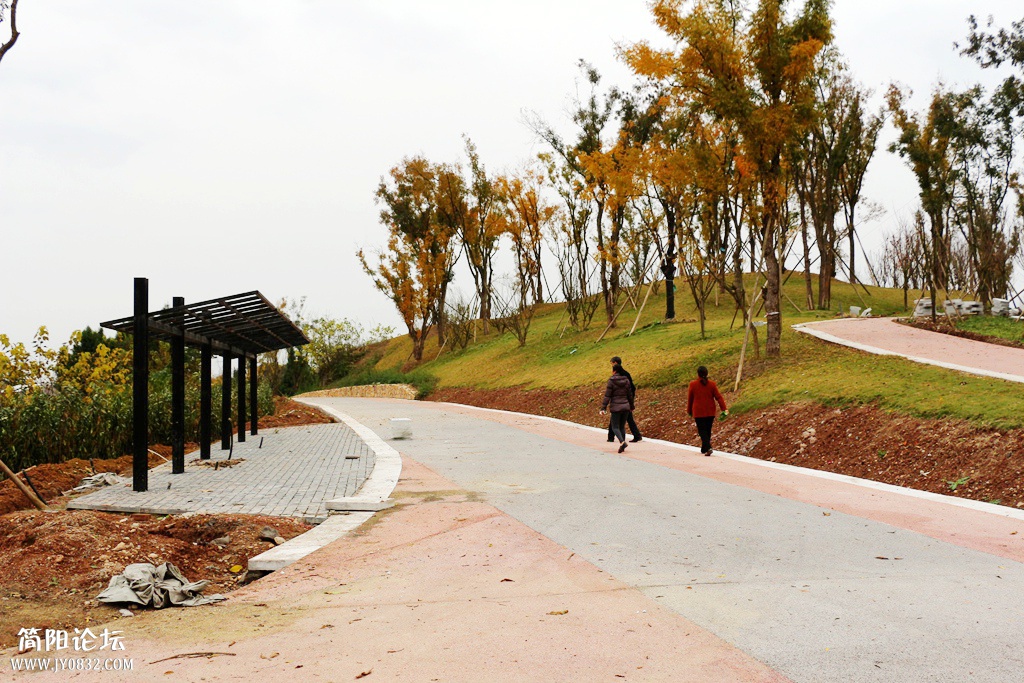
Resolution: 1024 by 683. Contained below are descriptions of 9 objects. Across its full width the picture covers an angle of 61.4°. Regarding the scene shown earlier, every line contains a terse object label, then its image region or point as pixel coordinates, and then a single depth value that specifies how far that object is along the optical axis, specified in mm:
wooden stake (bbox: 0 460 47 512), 8773
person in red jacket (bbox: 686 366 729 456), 14641
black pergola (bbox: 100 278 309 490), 10680
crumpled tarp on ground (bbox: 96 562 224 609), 5863
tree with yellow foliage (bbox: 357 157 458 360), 53281
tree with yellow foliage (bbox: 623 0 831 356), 20266
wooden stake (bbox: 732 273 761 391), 19780
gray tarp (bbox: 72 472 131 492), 11359
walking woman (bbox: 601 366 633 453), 15094
